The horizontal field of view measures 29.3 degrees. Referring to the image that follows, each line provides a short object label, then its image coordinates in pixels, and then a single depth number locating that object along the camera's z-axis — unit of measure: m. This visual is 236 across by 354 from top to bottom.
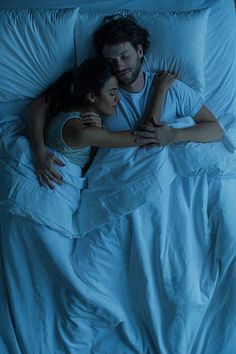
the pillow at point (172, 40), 1.55
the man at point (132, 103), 1.45
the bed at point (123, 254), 1.38
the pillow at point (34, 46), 1.59
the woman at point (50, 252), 1.38
